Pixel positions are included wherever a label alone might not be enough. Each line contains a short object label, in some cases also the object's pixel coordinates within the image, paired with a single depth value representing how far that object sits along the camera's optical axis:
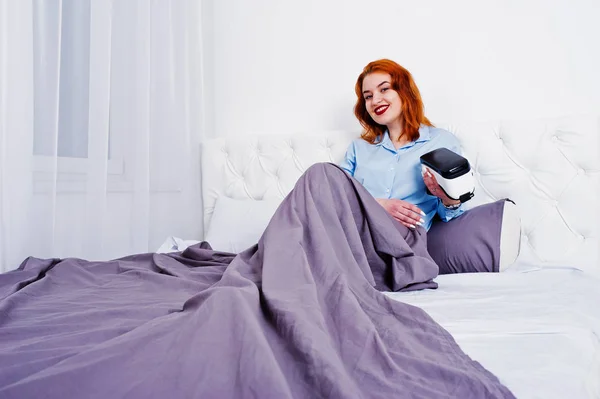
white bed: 0.69
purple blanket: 0.52
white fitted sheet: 0.62
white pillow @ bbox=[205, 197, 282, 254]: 1.68
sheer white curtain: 1.25
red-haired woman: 1.61
